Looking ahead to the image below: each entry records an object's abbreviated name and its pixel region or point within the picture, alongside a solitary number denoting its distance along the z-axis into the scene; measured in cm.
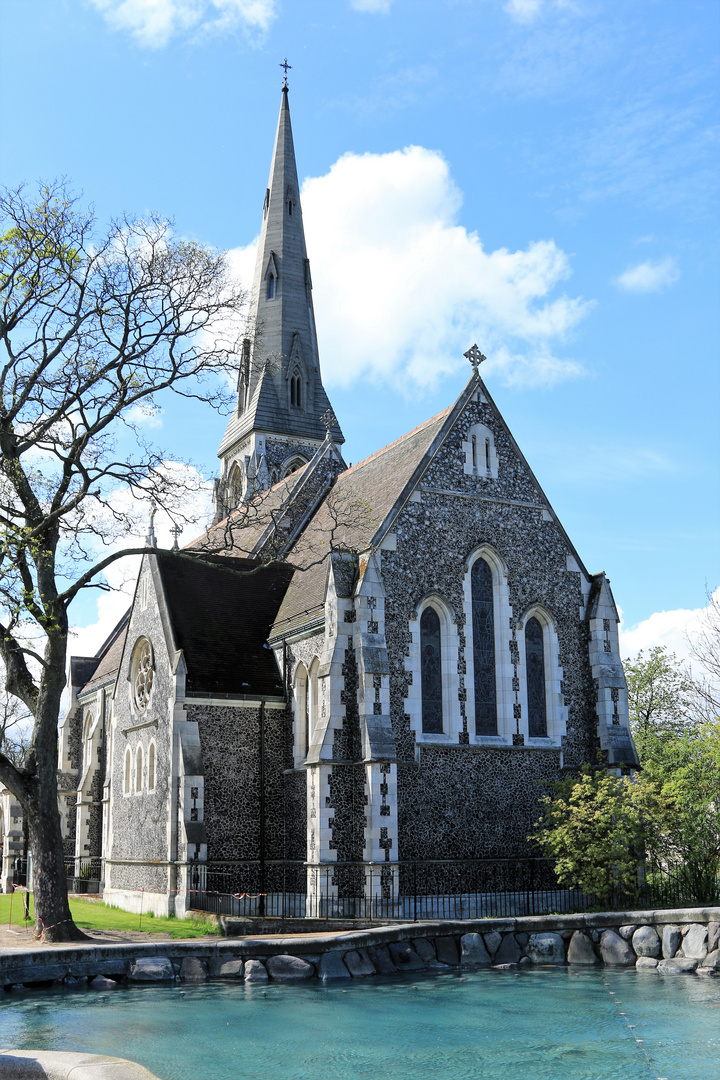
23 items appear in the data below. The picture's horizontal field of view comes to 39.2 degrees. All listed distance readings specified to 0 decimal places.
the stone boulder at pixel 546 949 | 1619
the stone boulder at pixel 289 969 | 1444
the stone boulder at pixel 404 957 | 1534
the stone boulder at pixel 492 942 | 1602
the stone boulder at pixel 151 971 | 1416
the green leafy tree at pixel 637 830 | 2061
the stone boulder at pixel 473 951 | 1580
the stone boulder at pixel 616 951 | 1625
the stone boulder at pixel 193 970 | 1430
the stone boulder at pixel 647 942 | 1614
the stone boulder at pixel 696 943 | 1571
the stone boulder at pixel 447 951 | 1570
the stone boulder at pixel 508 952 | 1599
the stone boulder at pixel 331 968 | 1455
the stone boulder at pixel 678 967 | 1557
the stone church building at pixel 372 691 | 2055
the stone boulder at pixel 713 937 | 1559
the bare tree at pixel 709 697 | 3347
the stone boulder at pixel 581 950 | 1631
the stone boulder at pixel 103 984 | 1384
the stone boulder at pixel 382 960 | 1510
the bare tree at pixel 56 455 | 1777
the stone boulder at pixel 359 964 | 1481
